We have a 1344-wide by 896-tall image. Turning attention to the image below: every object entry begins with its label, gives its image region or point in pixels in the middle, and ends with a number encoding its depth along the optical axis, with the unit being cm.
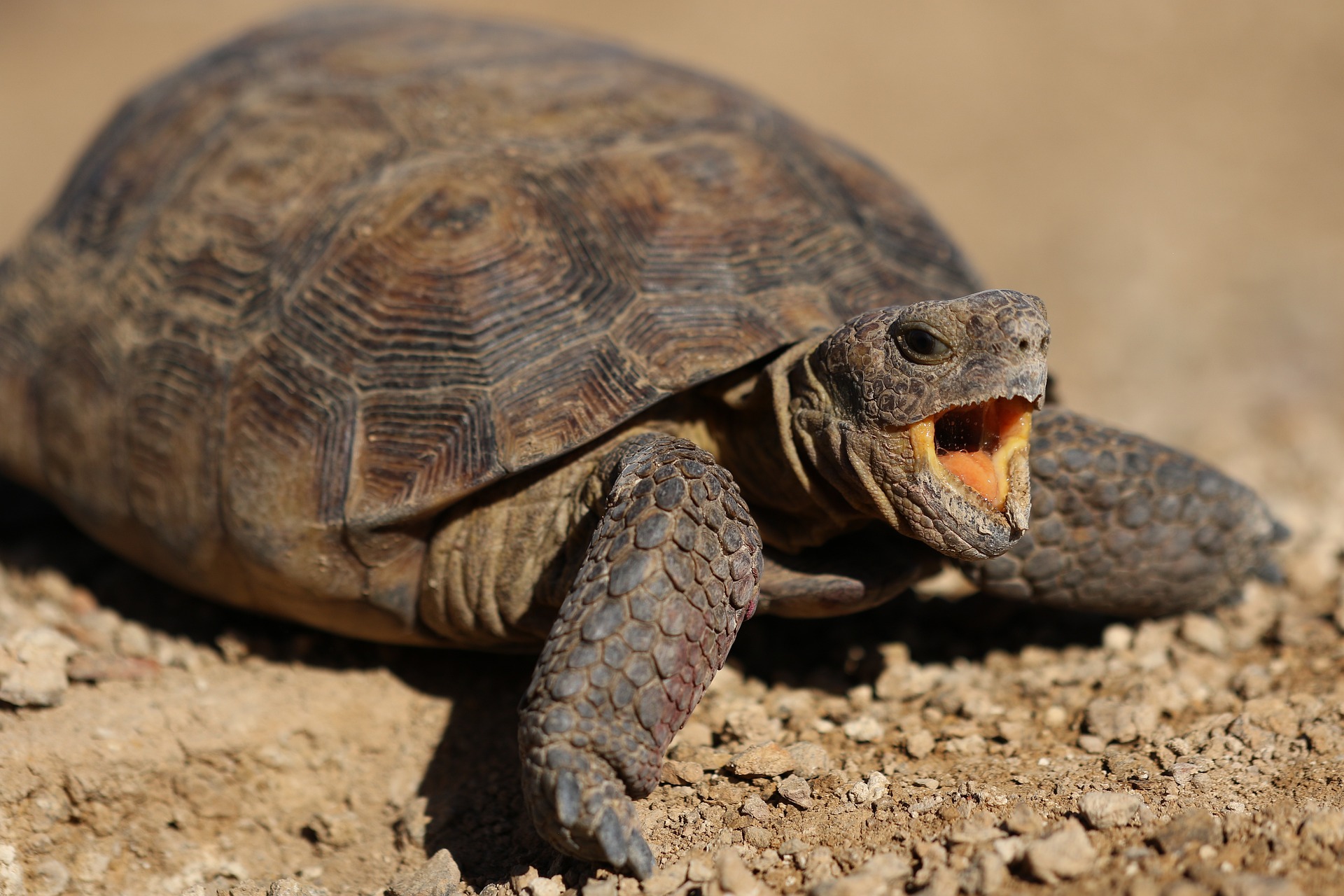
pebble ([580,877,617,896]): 448
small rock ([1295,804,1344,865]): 419
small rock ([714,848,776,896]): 437
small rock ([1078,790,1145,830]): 449
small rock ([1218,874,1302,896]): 384
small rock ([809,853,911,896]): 425
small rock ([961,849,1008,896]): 418
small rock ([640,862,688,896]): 448
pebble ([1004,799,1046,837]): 448
